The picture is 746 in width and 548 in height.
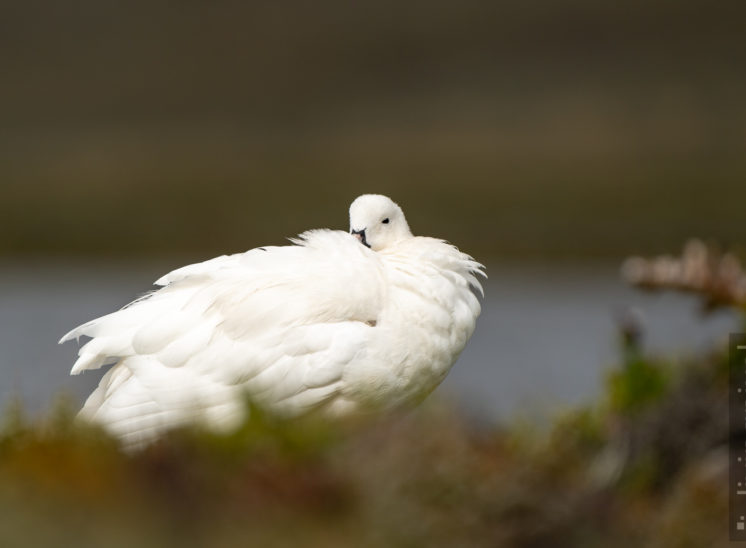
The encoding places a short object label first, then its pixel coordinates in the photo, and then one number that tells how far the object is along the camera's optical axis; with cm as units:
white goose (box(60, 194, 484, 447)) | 1249
